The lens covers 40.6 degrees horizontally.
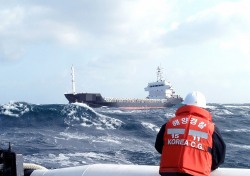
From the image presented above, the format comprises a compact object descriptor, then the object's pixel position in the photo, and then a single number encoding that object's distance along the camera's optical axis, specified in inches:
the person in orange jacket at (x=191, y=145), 125.2
